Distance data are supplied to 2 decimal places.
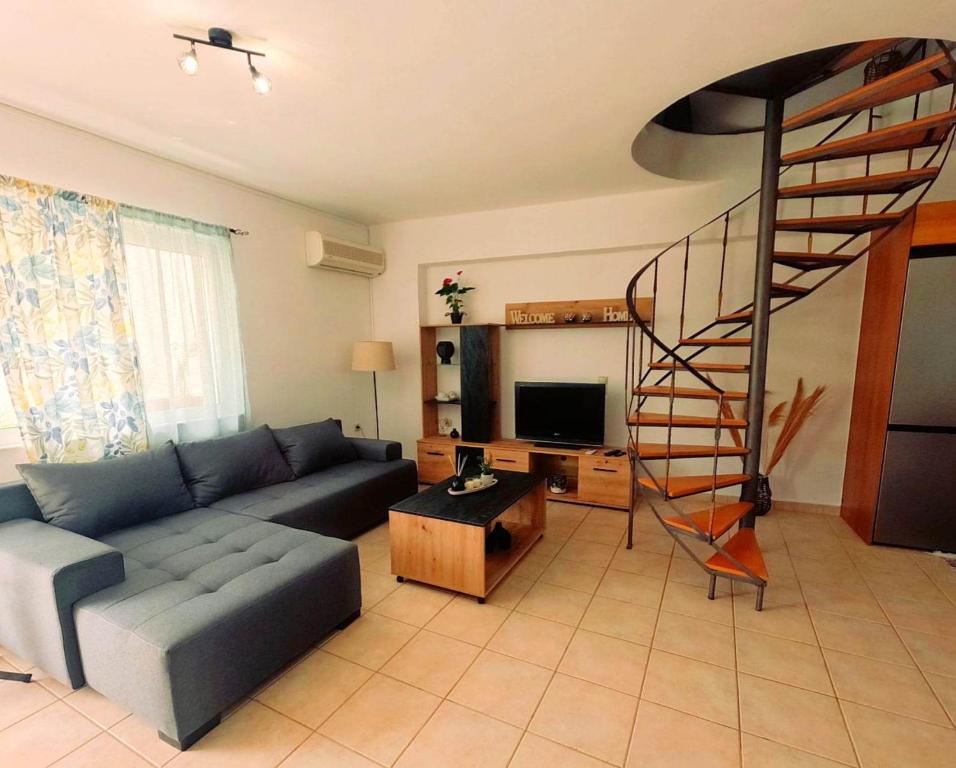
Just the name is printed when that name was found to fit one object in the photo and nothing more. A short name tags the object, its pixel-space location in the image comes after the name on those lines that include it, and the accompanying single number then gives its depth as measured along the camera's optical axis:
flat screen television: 3.73
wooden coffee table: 2.28
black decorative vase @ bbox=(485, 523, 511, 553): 2.76
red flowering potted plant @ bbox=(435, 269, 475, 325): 4.21
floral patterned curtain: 2.25
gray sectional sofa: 1.51
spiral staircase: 2.30
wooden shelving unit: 4.03
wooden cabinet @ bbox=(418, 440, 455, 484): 4.16
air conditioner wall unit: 3.86
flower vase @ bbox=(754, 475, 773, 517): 3.39
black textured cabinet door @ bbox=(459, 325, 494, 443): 4.00
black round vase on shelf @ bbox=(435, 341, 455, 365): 4.32
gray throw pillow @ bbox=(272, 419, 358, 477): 3.27
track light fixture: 1.67
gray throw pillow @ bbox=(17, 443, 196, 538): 2.15
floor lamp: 4.08
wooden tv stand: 3.55
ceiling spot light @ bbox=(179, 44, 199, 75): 1.72
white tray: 2.65
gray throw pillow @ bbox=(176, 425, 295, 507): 2.76
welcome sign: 3.73
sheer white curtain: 2.80
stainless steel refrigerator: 2.61
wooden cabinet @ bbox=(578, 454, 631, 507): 3.52
